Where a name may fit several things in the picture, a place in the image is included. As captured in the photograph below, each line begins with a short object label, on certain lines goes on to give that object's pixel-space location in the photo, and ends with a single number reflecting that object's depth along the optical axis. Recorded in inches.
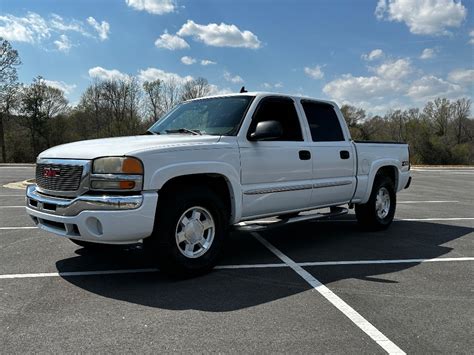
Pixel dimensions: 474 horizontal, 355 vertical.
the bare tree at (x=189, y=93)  2108.8
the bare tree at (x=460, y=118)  2790.4
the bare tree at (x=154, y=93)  2304.5
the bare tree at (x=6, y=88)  1633.9
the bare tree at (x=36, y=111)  1891.0
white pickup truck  157.8
